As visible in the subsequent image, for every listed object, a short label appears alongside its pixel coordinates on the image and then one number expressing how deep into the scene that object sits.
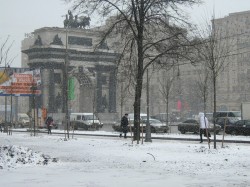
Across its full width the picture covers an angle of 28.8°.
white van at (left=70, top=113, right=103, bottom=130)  55.72
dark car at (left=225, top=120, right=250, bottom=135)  38.31
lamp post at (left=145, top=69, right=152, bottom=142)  27.36
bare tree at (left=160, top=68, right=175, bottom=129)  51.08
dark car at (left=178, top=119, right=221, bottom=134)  42.66
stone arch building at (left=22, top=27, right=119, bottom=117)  77.00
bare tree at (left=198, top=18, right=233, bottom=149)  22.85
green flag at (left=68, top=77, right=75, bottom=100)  50.75
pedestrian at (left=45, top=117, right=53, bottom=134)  42.84
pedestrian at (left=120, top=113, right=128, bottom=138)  34.28
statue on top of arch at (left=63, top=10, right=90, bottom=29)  75.54
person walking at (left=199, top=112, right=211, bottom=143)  28.31
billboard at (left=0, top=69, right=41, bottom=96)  48.78
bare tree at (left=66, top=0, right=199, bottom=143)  26.34
